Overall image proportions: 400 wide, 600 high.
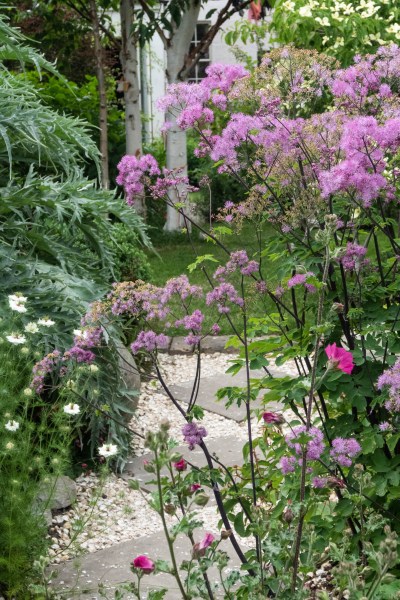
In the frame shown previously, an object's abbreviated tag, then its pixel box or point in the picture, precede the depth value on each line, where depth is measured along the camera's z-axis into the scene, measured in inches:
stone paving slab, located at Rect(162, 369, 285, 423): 213.5
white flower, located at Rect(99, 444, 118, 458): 127.7
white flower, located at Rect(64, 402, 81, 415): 128.2
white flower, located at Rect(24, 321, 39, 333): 144.9
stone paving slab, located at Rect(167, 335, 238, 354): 264.1
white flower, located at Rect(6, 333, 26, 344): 134.2
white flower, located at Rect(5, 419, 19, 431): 123.5
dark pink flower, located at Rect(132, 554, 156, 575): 74.8
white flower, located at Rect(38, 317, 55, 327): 149.9
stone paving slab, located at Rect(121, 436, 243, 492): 177.3
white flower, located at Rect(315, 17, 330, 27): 347.5
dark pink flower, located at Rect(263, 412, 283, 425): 86.1
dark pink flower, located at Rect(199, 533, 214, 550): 71.6
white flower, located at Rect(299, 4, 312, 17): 353.1
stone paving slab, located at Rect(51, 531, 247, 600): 130.3
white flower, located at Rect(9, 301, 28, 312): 145.9
